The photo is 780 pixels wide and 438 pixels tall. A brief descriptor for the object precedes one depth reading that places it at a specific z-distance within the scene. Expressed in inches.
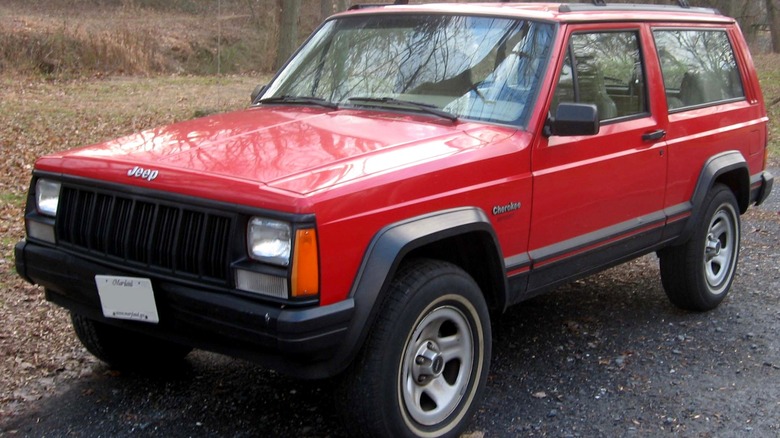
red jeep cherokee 127.9
